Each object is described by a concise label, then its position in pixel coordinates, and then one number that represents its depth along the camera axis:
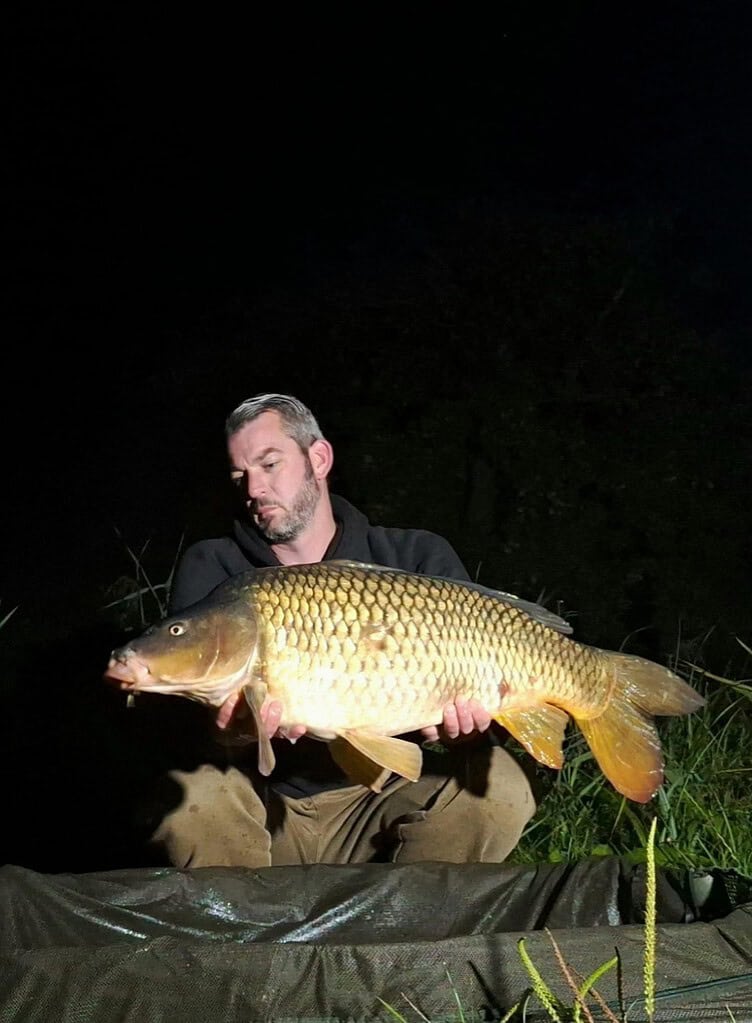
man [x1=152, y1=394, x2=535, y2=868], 1.83
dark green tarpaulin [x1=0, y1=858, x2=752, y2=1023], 1.25
